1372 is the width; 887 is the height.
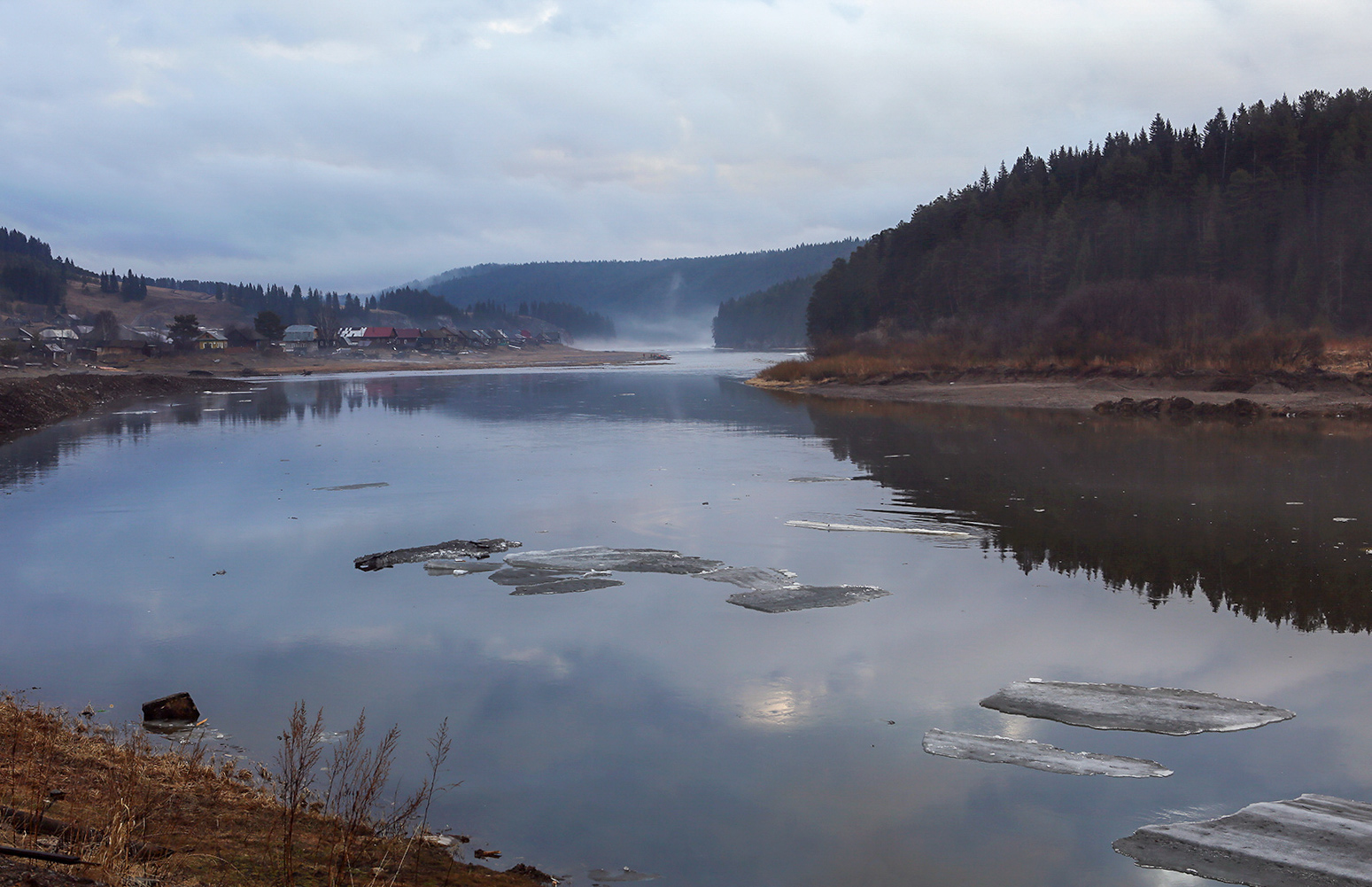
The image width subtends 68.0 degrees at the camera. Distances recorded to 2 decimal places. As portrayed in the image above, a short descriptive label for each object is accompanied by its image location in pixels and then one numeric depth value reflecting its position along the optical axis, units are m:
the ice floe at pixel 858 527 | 19.91
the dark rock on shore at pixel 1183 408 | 43.28
